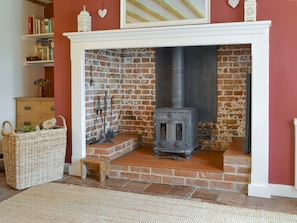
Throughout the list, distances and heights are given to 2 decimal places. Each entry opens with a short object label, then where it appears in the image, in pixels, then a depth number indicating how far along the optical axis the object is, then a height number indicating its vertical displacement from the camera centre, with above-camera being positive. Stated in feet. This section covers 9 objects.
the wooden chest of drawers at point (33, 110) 15.80 -0.77
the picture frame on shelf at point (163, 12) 11.65 +2.88
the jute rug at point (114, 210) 9.20 -3.38
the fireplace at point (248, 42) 10.88 +1.76
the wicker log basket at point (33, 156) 11.80 -2.26
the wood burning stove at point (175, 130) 13.47 -1.51
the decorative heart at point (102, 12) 12.99 +3.09
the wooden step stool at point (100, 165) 12.73 -2.72
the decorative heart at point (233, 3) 11.14 +2.95
